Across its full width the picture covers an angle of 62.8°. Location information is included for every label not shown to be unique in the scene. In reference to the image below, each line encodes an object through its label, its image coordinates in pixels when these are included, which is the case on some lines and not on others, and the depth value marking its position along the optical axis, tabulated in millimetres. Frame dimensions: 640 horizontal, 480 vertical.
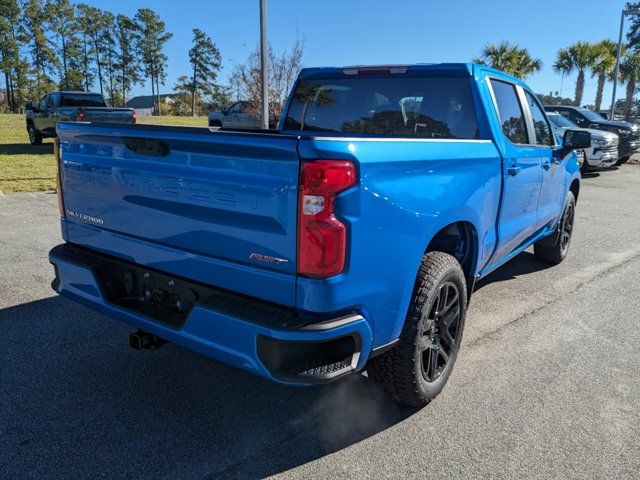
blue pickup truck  2125
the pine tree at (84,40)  58938
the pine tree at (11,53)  49375
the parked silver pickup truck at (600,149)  14898
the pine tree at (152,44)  63969
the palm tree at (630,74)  42750
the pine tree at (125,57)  64500
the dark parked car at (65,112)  14312
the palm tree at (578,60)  37844
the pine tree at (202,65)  69188
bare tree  17672
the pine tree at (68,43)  54938
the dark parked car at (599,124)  16484
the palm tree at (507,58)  30219
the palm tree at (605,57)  37062
